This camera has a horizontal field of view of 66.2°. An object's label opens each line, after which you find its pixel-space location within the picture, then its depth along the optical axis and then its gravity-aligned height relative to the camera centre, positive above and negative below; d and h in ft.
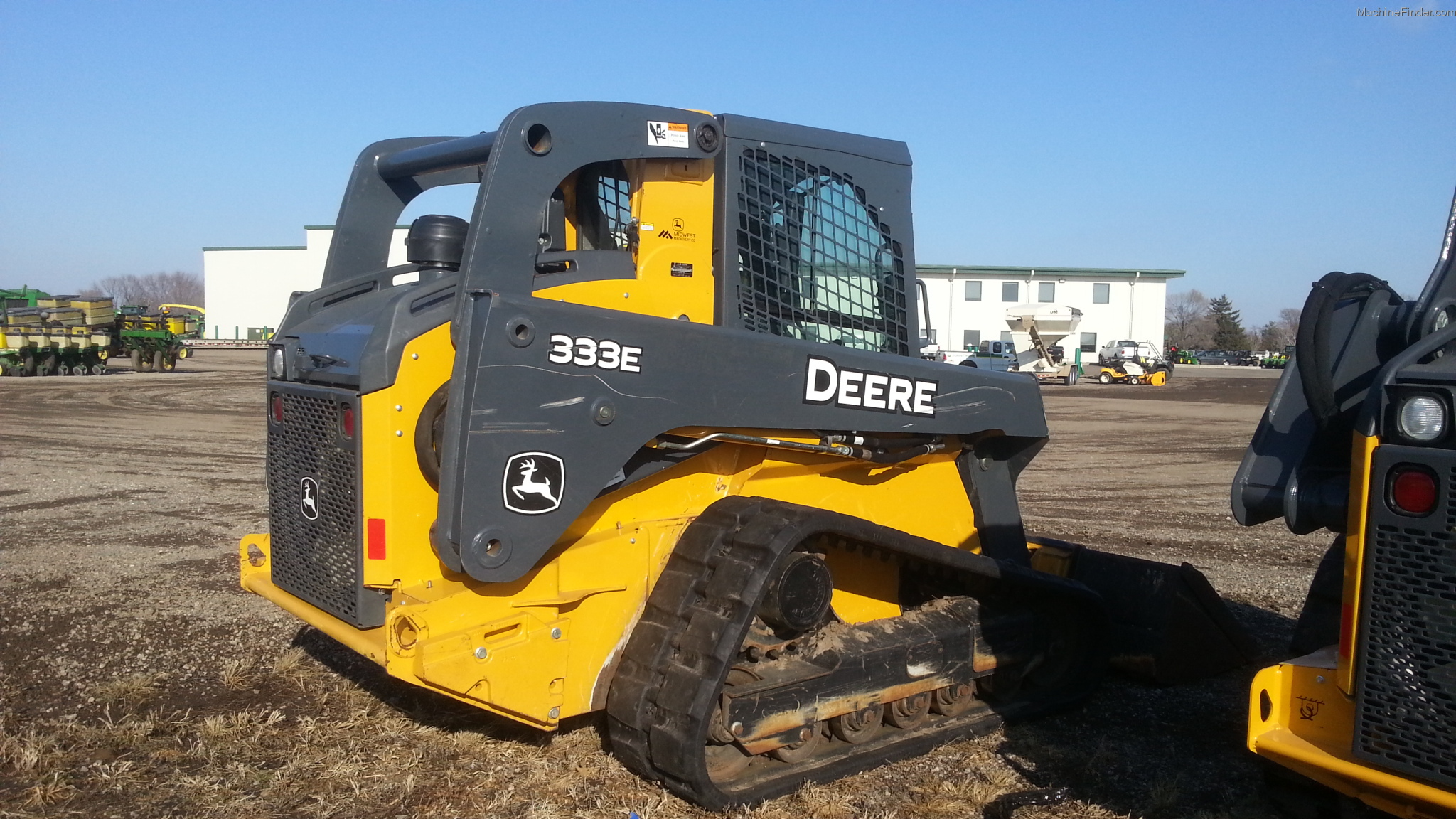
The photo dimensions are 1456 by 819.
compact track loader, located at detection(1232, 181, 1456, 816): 9.10 -1.81
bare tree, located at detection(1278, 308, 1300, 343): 363.97 +6.43
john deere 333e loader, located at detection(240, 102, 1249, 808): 12.09 -1.61
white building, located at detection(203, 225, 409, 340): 248.11 +8.89
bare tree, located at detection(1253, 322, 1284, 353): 328.49 +0.73
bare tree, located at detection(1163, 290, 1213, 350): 374.22 +6.05
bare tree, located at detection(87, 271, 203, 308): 486.79 +16.54
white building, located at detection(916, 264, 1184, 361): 215.51 +7.56
